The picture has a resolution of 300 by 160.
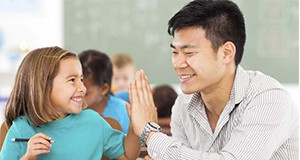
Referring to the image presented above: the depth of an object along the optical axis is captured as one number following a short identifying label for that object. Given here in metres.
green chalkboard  6.21
